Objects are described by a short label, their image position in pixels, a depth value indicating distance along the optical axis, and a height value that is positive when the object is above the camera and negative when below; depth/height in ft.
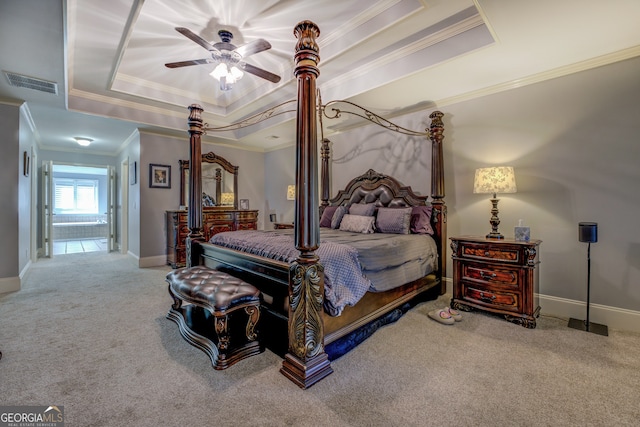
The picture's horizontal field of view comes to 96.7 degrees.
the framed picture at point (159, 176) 17.39 +2.16
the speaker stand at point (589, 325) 8.28 -3.43
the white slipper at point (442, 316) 8.87 -3.33
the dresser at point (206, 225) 16.49 -0.90
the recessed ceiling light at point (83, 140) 18.70 +4.67
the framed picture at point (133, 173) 17.59 +2.42
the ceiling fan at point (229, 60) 8.73 +5.00
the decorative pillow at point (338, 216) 13.61 -0.23
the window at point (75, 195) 36.42 +1.92
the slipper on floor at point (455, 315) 9.12 -3.35
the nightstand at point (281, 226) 17.10 -0.89
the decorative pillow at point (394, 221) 11.34 -0.38
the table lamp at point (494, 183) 9.50 +0.97
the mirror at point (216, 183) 18.60 +1.98
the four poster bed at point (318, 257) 6.09 -1.28
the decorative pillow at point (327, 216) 14.56 -0.24
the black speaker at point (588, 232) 8.09 -0.56
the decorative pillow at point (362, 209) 12.84 +0.11
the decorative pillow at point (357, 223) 11.96 -0.53
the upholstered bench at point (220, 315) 6.57 -2.65
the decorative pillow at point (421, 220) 11.42 -0.34
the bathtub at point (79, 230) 30.50 -2.27
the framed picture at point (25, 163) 13.44 +2.29
